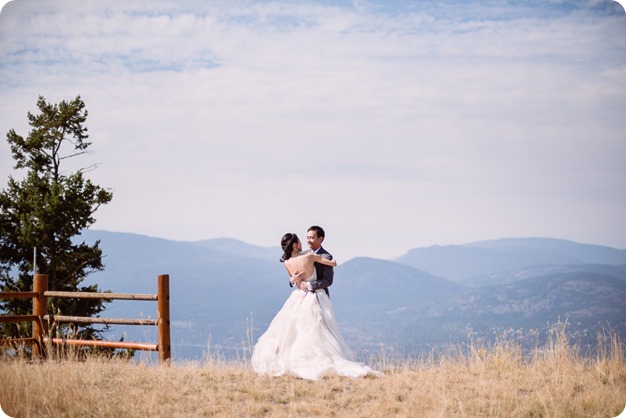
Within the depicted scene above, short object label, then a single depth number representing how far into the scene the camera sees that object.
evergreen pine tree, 26.36
